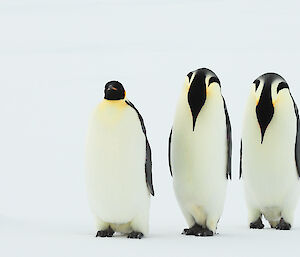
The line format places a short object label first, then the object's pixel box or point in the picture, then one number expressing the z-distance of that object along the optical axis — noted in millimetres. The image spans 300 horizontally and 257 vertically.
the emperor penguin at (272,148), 14492
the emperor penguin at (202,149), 13344
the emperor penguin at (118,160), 12562
